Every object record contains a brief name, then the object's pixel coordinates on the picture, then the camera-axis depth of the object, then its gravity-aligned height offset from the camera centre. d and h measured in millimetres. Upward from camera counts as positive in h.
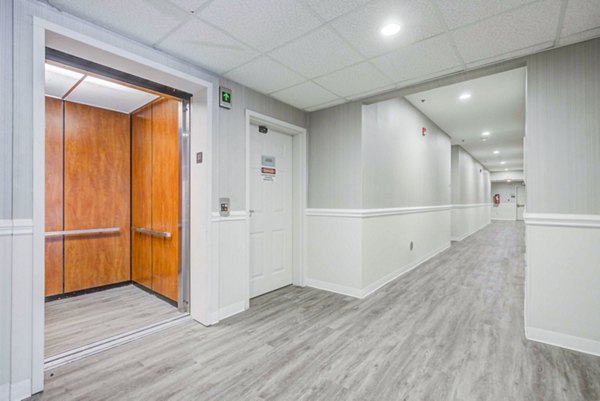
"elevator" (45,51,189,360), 3113 -73
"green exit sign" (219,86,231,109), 2980 +1158
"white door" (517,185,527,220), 17875 +182
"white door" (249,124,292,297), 3643 -140
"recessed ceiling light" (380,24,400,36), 2096 +1369
